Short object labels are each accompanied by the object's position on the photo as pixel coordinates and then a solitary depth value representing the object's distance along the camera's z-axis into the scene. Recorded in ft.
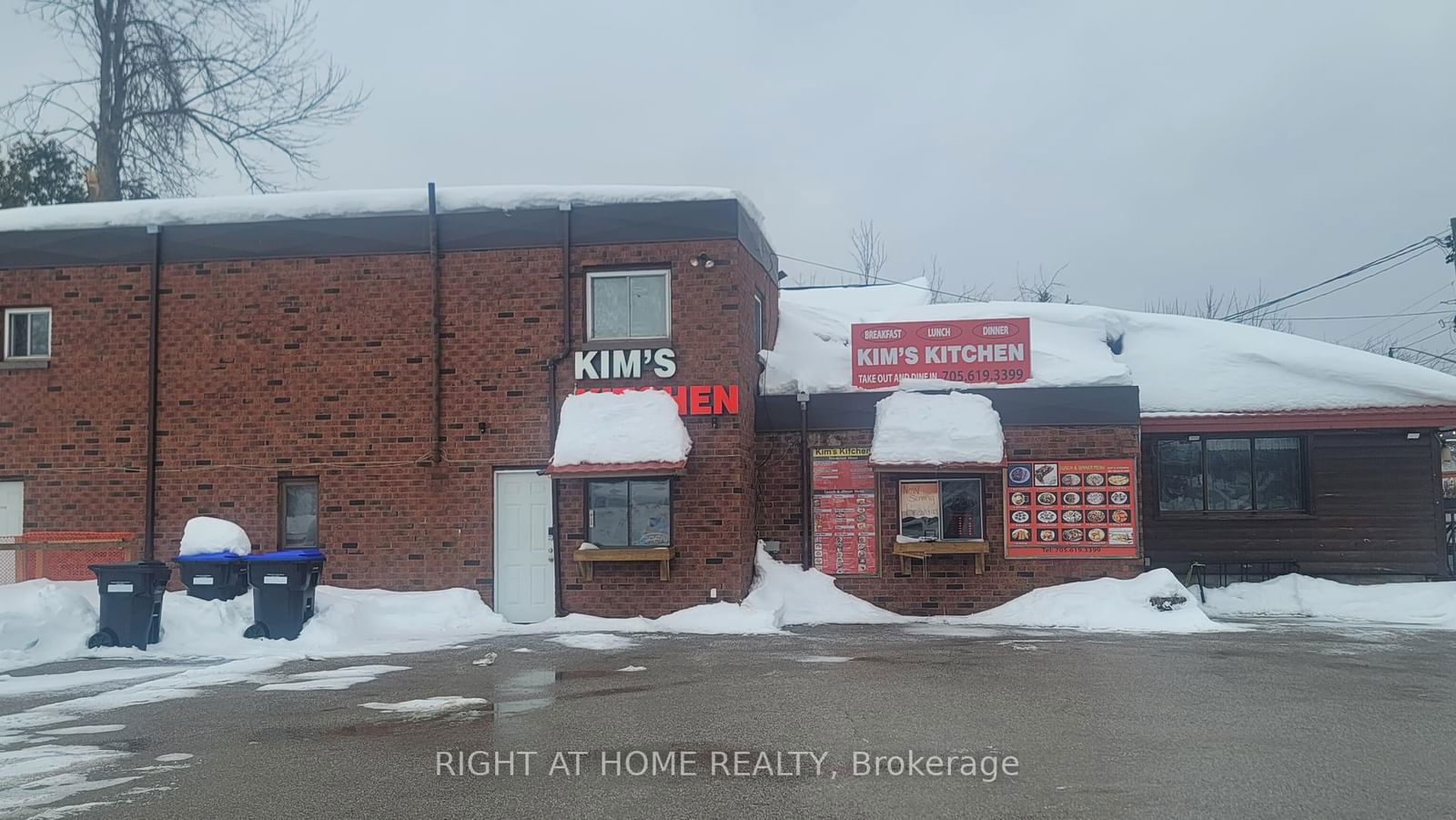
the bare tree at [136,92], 95.50
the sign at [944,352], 58.03
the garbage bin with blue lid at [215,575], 45.09
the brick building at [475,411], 53.72
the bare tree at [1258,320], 162.06
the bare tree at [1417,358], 146.02
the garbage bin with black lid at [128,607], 41.73
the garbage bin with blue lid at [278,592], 43.86
